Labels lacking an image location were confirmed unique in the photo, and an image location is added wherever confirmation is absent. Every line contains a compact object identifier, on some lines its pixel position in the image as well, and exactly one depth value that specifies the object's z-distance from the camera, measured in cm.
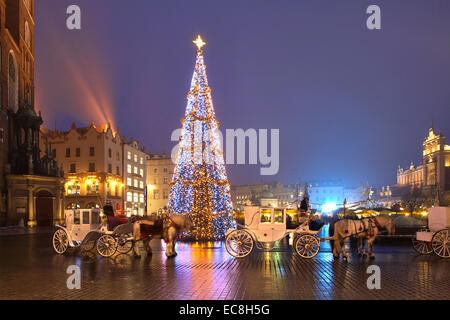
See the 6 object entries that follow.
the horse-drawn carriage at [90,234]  1586
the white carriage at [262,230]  1527
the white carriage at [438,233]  1525
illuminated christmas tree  2281
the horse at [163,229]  1560
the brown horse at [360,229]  1498
